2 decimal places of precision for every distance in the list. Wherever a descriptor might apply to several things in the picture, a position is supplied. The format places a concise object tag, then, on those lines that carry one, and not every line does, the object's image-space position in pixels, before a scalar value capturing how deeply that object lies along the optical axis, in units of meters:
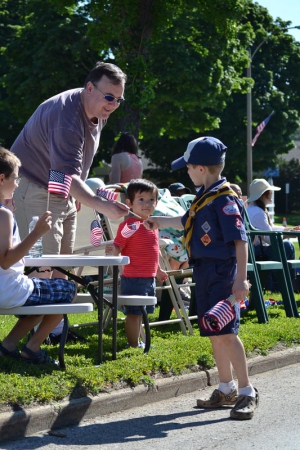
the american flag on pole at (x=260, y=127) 54.51
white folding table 8.37
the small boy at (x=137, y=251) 10.33
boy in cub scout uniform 7.94
